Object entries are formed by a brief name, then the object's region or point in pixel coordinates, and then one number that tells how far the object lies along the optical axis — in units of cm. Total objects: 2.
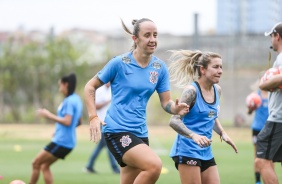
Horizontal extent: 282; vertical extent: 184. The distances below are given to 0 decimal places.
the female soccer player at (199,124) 1703
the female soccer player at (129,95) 1692
